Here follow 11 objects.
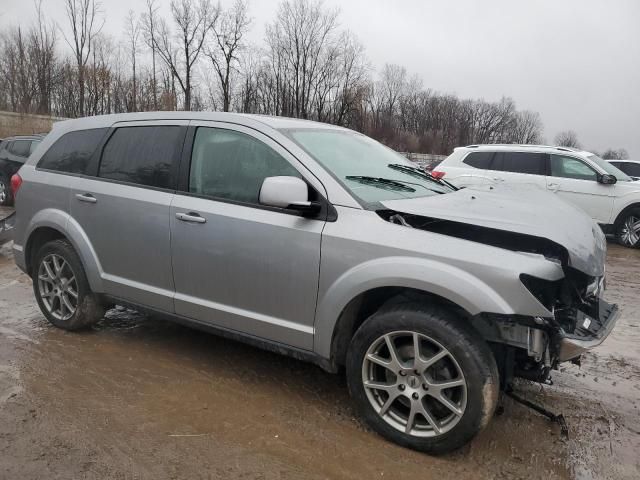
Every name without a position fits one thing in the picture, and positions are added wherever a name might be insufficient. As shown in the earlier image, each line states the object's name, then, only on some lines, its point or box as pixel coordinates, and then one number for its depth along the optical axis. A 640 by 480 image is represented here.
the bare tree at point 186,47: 45.22
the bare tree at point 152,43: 45.34
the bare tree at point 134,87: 43.34
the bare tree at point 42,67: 38.59
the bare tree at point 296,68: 51.62
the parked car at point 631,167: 14.43
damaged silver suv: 2.66
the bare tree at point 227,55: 46.75
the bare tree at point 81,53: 40.31
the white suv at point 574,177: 9.63
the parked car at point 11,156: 12.19
